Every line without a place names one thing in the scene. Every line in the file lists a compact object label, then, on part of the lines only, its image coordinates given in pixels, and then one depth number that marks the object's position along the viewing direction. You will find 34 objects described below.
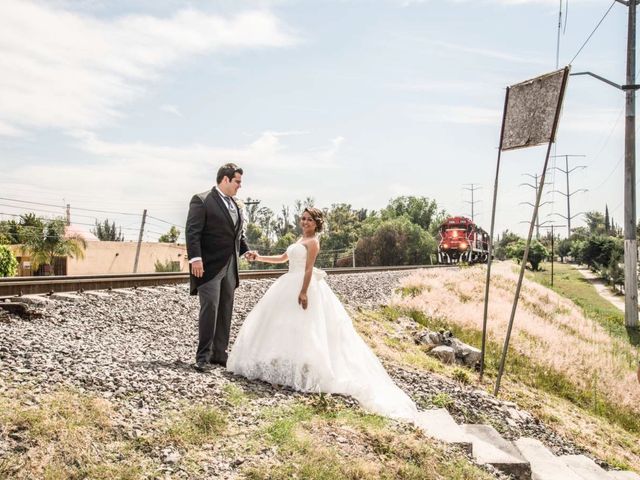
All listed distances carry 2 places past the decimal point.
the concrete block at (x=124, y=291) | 11.18
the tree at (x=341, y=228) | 84.38
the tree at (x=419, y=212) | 90.06
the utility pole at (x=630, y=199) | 21.59
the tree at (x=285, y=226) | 112.00
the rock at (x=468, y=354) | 10.43
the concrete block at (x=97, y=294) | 10.48
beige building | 37.81
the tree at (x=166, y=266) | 43.25
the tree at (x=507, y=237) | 122.94
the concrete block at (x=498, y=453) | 5.25
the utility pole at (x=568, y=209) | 88.94
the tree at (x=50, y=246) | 36.59
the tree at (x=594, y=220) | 149.00
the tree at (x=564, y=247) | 110.31
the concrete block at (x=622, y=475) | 6.86
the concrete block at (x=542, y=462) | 5.77
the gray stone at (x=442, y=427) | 5.34
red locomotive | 38.97
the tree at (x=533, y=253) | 64.75
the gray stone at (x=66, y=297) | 9.87
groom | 6.64
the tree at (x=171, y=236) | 65.07
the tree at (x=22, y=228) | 38.06
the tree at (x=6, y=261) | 27.61
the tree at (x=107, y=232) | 80.69
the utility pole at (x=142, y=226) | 23.59
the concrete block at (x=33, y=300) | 9.09
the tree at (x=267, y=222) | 112.88
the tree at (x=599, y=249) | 57.28
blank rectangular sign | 8.40
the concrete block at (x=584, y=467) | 6.40
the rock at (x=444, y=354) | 10.27
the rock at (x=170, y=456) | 4.01
